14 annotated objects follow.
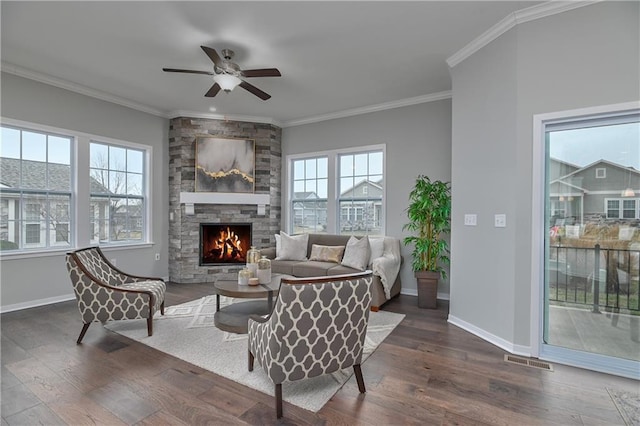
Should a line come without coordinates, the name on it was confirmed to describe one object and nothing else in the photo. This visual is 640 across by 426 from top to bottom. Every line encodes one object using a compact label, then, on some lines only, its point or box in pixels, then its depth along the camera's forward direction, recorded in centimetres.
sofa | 416
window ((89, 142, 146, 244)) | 486
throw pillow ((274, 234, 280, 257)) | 531
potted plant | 419
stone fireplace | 558
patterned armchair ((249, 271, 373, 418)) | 189
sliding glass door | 255
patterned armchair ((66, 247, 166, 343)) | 302
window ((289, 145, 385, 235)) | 538
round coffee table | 307
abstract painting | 562
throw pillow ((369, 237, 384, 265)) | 464
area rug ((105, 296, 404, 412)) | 223
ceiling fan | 325
